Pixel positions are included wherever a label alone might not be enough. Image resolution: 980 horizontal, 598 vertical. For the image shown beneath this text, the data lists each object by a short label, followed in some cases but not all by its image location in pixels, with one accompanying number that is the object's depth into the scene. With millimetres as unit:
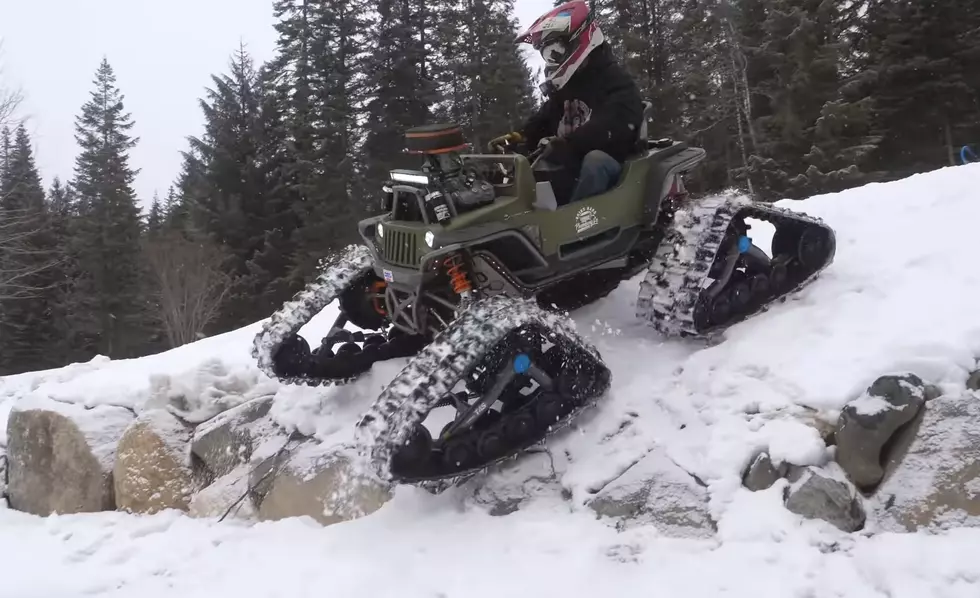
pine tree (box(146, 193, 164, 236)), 40919
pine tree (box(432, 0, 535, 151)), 26359
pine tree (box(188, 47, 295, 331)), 29500
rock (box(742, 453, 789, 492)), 3604
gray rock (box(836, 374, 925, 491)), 3568
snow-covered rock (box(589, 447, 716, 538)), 3574
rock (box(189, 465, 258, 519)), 4758
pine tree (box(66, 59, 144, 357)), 32938
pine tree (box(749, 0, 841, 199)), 20172
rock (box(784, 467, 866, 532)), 3357
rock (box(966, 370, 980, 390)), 3713
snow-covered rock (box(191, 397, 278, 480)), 5309
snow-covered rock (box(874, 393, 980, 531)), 3299
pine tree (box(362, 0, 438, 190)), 27281
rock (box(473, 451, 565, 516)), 3998
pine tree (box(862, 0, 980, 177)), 19609
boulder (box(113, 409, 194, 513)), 5293
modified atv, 3887
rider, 4961
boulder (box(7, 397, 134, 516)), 5625
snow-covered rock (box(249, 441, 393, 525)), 4344
